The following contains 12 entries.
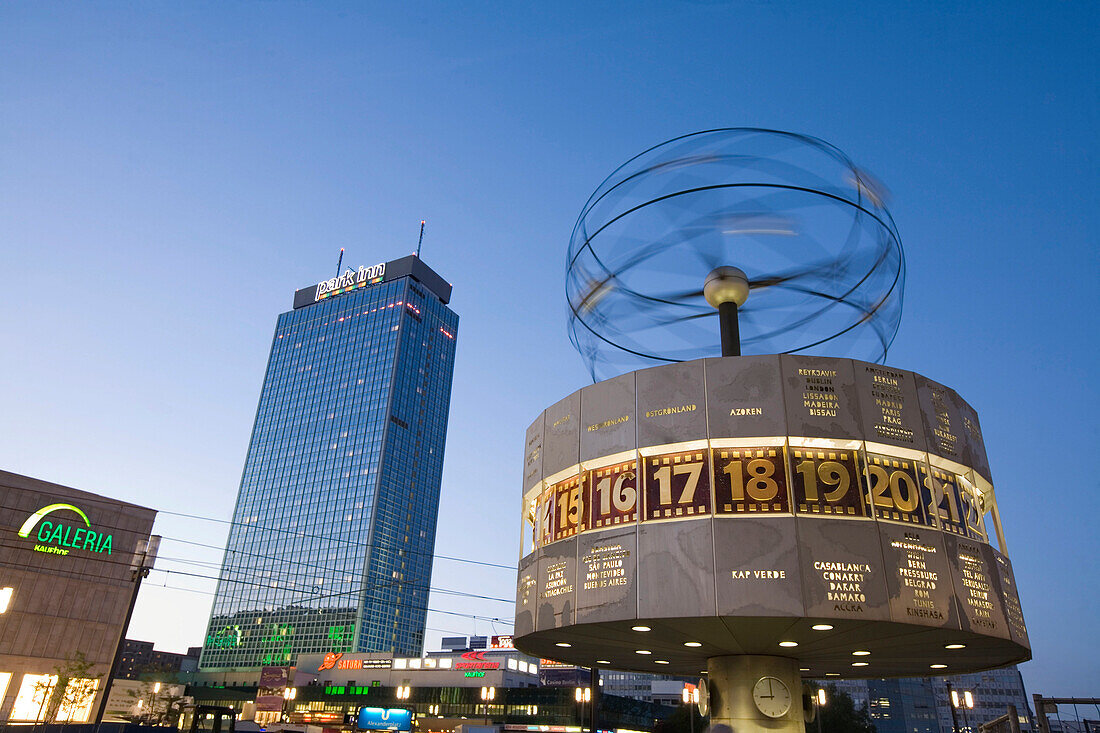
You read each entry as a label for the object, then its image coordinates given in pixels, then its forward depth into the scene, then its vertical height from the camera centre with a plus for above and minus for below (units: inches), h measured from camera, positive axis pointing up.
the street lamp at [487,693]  2849.4 +26.4
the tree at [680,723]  3403.8 -70.1
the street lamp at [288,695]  3765.5 -24.7
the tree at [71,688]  1811.0 -18.3
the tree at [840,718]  3250.5 -9.7
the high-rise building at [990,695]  7416.3 +267.8
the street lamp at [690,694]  1831.8 +36.5
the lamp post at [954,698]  1766.7 +54.6
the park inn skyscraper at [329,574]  7071.9 +1138.6
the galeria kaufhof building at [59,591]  1942.7 +238.8
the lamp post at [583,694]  1945.1 +24.8
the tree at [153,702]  2640.3 -80.0
